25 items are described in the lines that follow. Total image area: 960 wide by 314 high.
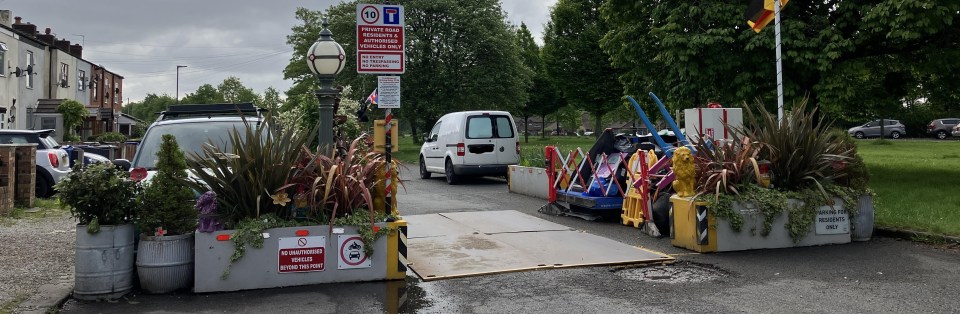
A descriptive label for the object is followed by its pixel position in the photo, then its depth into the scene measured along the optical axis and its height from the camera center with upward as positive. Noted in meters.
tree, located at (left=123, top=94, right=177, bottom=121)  133.95 +13.08
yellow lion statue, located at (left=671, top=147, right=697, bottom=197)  8.20 +0.01
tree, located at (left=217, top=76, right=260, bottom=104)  101.62 +11.74
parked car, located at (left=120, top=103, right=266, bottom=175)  8.46 +0.49
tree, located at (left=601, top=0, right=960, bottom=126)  13.56 +2.55
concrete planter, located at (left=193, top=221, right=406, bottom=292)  6.12 -0.78
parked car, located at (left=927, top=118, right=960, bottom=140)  47.44 +2.83
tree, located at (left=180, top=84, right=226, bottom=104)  98.82 +10.65
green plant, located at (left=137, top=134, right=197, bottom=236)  6.00 -0.22
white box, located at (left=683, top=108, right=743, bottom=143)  9.96 +0.67
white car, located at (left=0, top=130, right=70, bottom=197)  14.37 +0.23
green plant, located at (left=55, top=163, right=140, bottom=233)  5.85 -0.18
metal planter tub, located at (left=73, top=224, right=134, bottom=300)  5.84 -0.75
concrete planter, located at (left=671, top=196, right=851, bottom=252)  7.95 -0.68
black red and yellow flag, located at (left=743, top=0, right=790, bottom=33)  12.26 +2.74
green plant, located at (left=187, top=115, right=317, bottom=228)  6.30 +0.00
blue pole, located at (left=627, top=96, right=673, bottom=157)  10.03 +0.51
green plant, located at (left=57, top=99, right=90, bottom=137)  31.08 +2.61
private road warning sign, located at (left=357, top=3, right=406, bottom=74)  8.22 +1.48
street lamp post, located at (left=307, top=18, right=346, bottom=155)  8.16 +1.20
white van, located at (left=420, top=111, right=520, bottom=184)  17.61 +0.67
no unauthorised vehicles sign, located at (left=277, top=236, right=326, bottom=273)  6.32 -0.73
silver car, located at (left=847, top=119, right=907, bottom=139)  50.69 +2.96
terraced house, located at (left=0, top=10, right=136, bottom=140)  29.92 +4.69
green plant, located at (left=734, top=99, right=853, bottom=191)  8.44 +0.21
